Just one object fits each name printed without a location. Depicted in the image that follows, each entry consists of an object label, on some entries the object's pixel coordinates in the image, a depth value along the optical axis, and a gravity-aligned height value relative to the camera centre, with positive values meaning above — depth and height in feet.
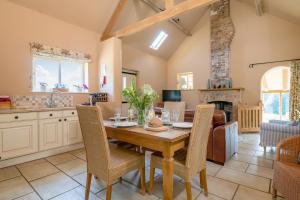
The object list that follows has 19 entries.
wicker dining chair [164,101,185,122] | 9.08 -0.45
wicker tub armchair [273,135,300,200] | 4.74 -2.15
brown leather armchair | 8.86 -2.23
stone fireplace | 19.38 +4.25
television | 22.86 +0.56
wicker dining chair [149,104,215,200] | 5.21 -1.97
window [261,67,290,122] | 18.15 +0.69
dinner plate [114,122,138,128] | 6.44 -1.01
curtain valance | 11.05 +3.39
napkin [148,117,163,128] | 6.24 -0.90
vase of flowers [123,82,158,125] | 6.72 +0.12
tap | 11.69 -0.22
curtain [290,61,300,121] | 15.72 +0.89
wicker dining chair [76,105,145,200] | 4.98 -1.86
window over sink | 11.75 +1.90
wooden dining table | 5.22 -1.44
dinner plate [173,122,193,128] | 6.42 -1.03
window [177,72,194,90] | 23.13 +2.61
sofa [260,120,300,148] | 9.49 -1.92
